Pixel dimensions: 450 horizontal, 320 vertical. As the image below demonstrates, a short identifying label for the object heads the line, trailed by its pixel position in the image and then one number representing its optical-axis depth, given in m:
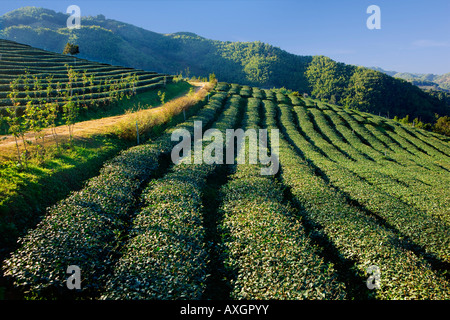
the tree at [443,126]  88.19
